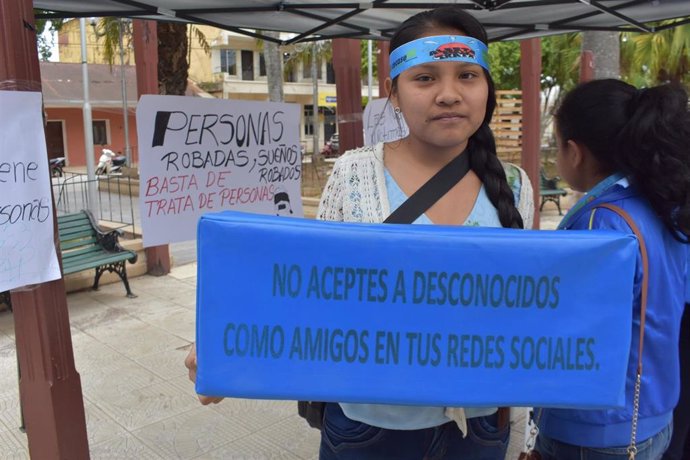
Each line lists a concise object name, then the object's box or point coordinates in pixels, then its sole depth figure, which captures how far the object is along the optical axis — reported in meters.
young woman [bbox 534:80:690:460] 1.37
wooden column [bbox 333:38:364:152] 4.35
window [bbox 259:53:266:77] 38.37
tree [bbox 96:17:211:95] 8.12
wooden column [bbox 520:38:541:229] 7.21
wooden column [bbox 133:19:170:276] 6.49
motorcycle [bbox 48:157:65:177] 20.58
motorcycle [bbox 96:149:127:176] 22.73
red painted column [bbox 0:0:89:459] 2.24
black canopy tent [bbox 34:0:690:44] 3.16
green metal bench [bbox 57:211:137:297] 5.95
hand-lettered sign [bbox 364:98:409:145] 4.45
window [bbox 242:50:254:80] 37.51
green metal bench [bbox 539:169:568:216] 11.16
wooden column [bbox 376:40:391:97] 6.52
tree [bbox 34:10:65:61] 25.03
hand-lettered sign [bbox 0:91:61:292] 2.05
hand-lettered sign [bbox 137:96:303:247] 2.94
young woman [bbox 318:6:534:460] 1.31
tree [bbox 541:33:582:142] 20.31
